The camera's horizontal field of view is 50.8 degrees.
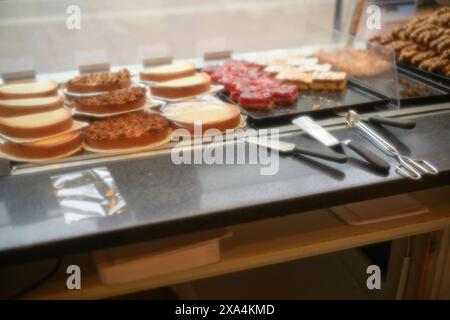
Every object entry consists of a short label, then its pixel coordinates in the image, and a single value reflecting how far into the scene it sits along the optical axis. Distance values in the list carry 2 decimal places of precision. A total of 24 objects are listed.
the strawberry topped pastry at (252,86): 1.28
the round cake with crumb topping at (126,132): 1.08
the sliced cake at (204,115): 1.16
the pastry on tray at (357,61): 1.50
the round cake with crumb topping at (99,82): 1.31
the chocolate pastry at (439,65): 1.50
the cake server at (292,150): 1.01
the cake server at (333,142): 0.99
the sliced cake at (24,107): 1.18
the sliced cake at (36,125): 1.07
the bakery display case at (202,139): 0.91
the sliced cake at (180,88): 1.35
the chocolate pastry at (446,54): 1.51
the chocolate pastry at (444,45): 1.54
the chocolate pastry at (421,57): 1.58
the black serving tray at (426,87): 1.35
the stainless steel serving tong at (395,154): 0.99
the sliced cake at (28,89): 1.28
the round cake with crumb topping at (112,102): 1.21
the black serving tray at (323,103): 1.24
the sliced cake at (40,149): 1.05
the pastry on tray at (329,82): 1.44
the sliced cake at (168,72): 1.45
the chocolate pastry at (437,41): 1.57
